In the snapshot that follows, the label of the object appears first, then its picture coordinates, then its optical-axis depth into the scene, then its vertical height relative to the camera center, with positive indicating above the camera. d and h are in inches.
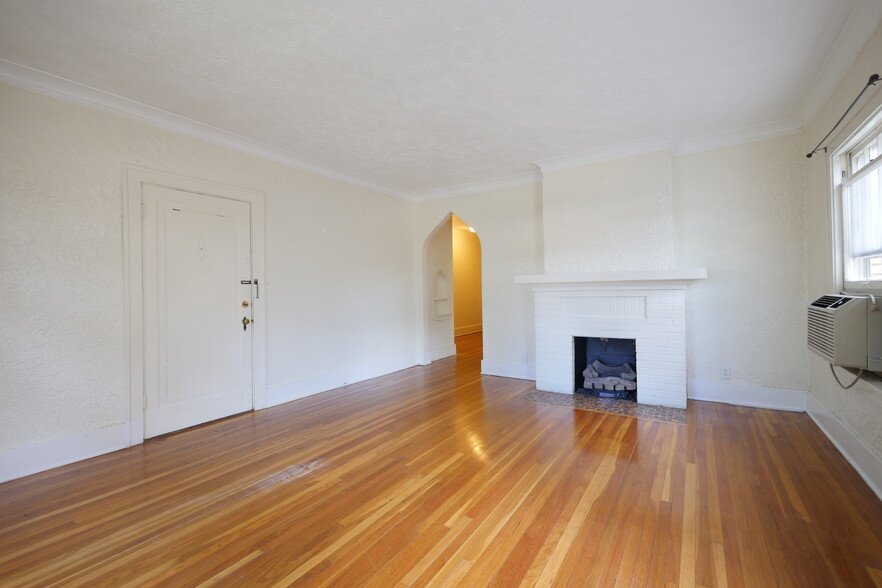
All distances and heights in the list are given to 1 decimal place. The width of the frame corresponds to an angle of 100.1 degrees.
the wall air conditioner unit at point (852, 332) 77.8 -9.9
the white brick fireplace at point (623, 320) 139.4 -12.1
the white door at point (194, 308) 118.6 -3.8
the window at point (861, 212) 84.6 +19.0
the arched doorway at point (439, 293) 230.5 +0.4
